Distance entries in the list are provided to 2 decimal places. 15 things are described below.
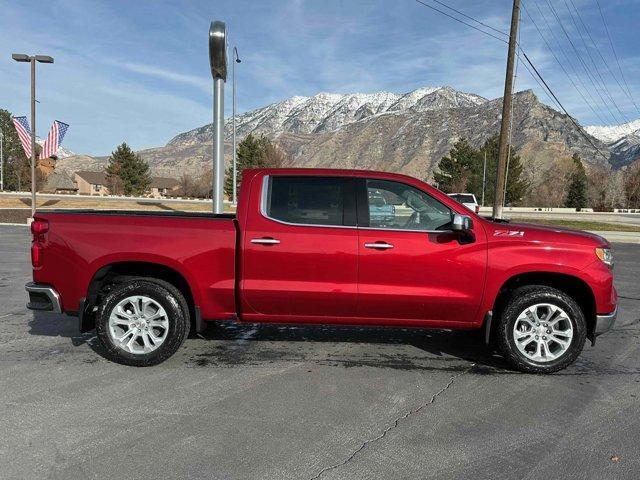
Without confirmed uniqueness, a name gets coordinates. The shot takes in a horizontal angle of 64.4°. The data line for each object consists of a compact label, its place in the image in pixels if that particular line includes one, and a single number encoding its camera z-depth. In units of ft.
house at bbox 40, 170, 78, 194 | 360.20
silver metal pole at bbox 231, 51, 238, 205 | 95.73
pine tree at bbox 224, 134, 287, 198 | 194.29
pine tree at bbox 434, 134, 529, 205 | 204.54
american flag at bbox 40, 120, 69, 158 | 79.71
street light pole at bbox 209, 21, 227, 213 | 33.19
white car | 78.78
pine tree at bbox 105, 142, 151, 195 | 233.96
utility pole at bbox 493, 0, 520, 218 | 56.08
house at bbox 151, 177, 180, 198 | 422.41
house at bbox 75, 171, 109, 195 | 389.39
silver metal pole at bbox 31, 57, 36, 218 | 67.62
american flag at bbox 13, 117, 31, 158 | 76.89
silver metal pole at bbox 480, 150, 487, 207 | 188.39
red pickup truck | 15.12
